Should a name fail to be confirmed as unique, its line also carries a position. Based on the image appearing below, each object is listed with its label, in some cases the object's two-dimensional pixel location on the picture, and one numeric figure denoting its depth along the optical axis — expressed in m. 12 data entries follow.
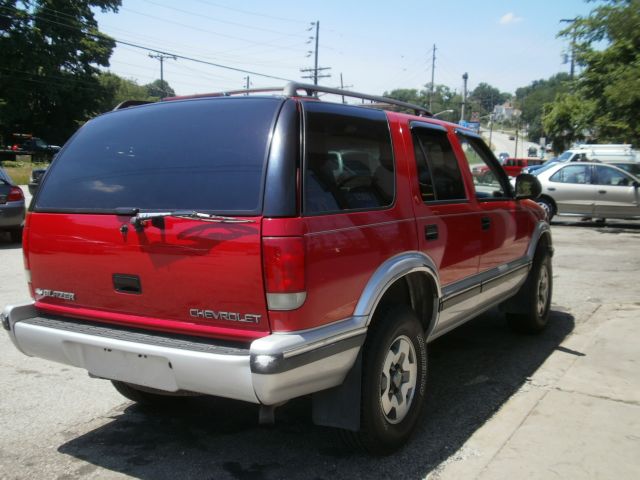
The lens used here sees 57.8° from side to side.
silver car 14.81
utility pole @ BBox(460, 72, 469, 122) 57.72
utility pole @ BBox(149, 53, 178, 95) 61.21
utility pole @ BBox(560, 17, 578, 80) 17.27
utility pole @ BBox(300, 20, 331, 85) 54.92
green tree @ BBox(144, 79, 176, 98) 95.28
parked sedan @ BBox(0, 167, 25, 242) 10.19
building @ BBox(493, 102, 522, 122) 155.39
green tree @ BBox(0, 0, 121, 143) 45.49
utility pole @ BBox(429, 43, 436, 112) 85.19
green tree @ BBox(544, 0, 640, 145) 14.87
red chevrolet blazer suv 2.59
